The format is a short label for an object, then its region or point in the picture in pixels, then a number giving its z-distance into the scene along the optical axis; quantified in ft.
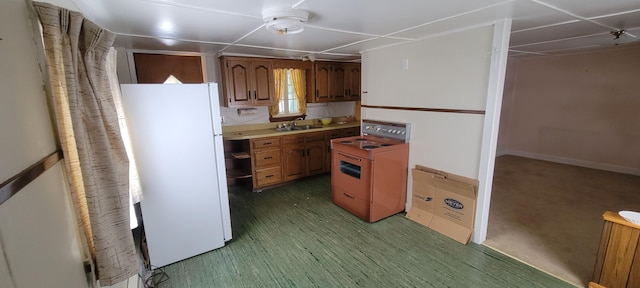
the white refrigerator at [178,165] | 6.79
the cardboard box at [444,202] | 8.54
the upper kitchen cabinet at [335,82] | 15.53
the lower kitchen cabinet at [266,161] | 12.83
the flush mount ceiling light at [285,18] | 5.84
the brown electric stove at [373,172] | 9.61
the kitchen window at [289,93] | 14.83
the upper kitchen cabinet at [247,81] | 12.49
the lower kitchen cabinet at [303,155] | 13.75
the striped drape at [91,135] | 3.47
